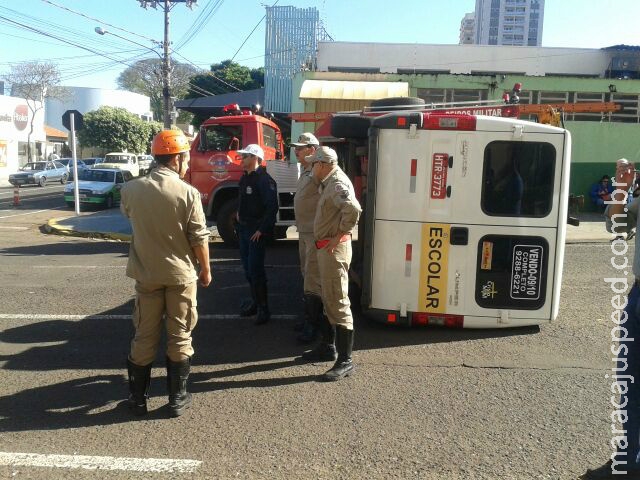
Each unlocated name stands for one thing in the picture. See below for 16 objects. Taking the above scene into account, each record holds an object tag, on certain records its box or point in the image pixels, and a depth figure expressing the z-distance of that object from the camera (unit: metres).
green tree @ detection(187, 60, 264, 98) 50.56
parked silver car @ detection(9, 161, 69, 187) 34.88
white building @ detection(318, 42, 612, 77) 24.47
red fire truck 11.27
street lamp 24.22
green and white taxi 20.86
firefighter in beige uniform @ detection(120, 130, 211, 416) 3.86
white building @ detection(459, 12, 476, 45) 161.25
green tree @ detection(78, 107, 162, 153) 51.50
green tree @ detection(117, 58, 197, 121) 53.06
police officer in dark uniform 6.05
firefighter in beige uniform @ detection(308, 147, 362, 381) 4.63
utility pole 24.50
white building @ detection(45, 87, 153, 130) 66.19
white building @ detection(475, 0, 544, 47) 154.50
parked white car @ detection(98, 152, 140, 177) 32.67
